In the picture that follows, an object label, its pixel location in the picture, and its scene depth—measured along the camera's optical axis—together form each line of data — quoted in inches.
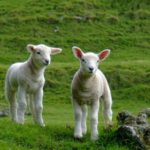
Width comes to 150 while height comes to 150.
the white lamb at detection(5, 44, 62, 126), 608.4
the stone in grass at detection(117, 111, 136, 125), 595.5
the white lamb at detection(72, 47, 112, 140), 562.3
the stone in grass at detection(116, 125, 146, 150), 546.2
